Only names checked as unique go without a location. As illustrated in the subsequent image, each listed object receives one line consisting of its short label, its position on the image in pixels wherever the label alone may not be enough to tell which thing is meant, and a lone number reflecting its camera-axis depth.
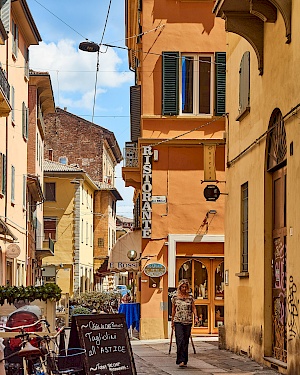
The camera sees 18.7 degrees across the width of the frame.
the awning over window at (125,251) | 27.08
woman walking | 15.52
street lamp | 22.67
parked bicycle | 8.72
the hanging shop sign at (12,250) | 29.48
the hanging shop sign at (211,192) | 21.61
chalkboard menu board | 10.12
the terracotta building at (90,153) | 69.12
